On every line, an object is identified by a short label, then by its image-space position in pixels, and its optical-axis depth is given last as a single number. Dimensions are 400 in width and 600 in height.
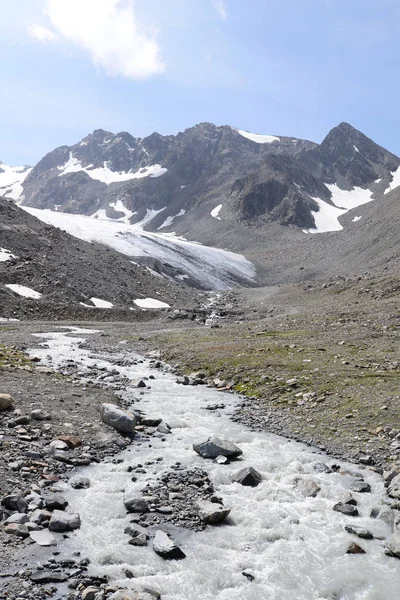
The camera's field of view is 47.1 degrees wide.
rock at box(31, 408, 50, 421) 18.08
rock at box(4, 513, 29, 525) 11.27
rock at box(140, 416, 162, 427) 20.02
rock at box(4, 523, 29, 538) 10.85
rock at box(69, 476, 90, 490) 13.81
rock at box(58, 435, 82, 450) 16.44
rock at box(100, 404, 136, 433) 18.73
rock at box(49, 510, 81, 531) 11.48
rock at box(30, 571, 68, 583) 9.52
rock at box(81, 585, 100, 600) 9.10
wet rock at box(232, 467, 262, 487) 14.79
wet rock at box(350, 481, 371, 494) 14.27
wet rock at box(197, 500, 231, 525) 12.54
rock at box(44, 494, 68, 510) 12.33
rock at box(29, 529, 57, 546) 10.73
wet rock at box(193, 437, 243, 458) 16.92
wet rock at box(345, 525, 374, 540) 12.03
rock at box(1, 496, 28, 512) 11.87
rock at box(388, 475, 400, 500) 13.67
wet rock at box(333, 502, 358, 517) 13.16
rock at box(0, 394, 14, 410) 18.20
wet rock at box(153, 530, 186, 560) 10.95
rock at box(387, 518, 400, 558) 11.23
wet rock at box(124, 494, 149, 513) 12.81
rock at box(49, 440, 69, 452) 16.02
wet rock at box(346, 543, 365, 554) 11.45
